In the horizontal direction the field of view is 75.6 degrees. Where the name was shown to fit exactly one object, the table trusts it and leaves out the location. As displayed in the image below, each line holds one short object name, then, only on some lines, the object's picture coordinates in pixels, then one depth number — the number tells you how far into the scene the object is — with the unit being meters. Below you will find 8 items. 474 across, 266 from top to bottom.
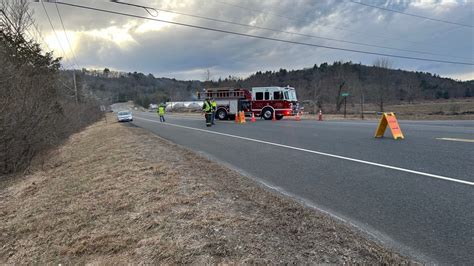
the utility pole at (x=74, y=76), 34.26
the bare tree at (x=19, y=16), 15.53
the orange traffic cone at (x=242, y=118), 24.88
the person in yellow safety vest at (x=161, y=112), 32.96
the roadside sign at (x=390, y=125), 11.17
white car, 38.17
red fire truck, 28.11
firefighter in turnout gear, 20.94
